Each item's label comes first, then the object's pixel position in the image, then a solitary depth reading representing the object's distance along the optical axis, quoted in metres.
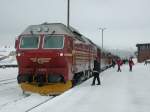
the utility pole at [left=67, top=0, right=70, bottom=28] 17.73
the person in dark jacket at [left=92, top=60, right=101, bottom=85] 9.80
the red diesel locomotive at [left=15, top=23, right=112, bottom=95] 7.90
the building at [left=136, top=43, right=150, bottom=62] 57.79
